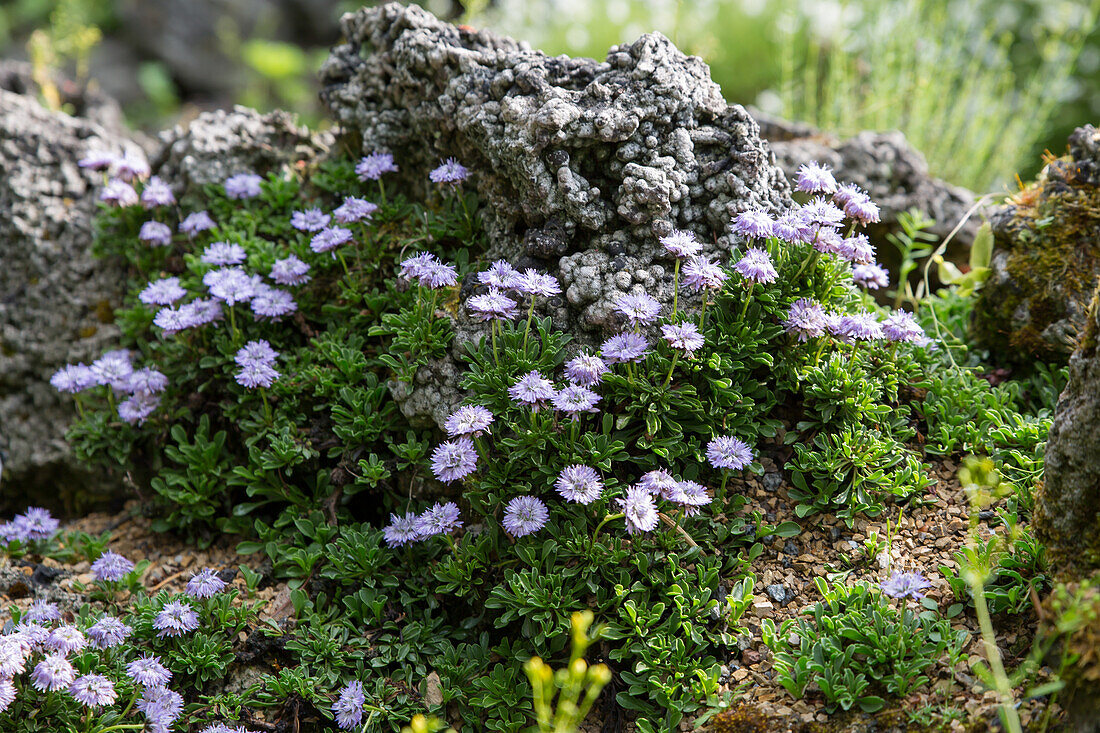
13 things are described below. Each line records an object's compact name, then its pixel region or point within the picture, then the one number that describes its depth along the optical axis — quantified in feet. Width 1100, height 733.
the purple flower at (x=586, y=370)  9.41
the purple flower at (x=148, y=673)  8.92
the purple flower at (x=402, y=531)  9.94
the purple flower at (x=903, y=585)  8.34
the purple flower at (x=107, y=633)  9.44
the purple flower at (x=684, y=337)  9.41
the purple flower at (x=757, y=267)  9.78
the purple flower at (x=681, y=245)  9.72
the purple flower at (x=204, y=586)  9.89
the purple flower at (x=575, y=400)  9.09
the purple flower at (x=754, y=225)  10.05
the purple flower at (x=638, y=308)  9.68
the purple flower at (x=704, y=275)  9.62
